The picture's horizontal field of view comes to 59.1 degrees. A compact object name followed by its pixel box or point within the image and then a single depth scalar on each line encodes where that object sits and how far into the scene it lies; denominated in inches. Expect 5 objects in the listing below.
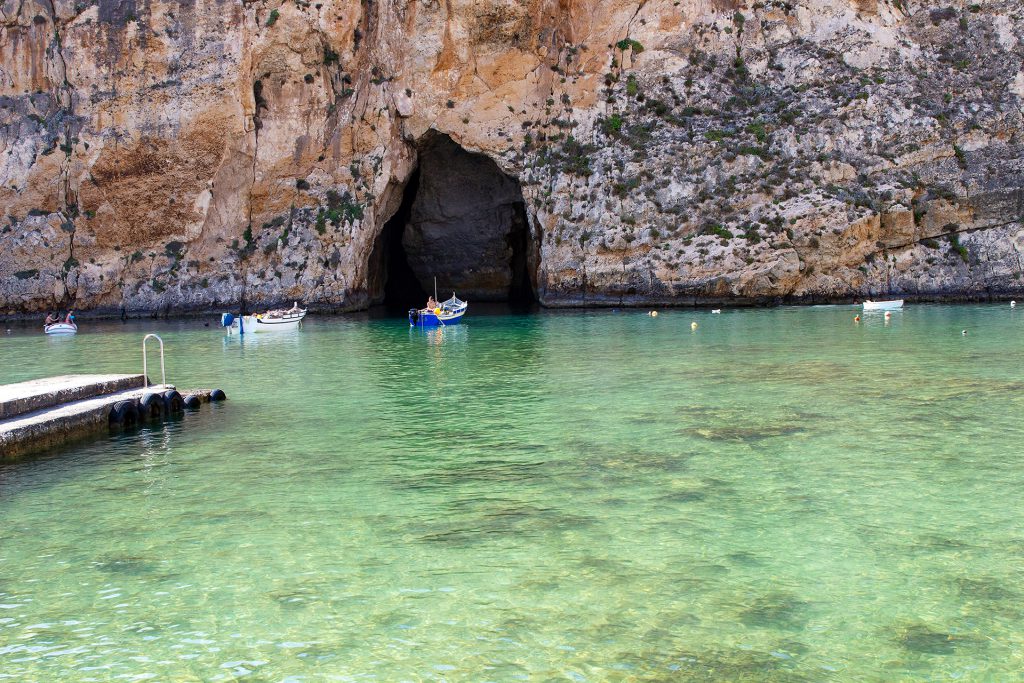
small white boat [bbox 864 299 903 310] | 1593.3
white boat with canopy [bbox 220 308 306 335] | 1540.2
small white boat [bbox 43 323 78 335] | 1565.0
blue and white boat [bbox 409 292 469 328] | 1530.5
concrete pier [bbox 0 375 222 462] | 524.1
